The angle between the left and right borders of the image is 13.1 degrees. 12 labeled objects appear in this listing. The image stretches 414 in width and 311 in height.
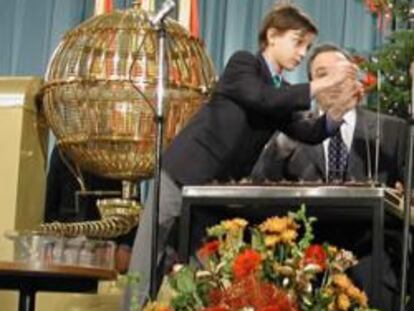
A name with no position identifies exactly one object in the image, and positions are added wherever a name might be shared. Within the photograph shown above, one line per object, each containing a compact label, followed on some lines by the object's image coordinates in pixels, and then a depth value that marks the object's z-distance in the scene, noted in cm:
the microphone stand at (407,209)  400
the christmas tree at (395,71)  741
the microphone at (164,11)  483
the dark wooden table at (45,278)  516
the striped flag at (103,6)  871
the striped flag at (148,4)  782
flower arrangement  374
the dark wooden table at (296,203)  431
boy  516
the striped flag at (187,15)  831
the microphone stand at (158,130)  460
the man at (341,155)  593
